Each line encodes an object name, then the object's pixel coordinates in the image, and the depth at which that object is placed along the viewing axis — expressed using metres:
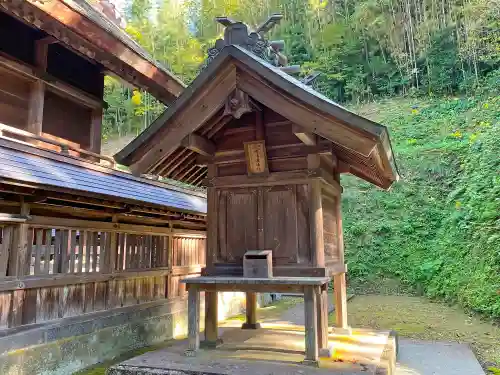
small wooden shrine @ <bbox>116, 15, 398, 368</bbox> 4.11
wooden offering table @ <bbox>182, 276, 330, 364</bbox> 4.05
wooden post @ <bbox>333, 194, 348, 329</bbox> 5.86
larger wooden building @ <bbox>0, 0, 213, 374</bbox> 4.66
